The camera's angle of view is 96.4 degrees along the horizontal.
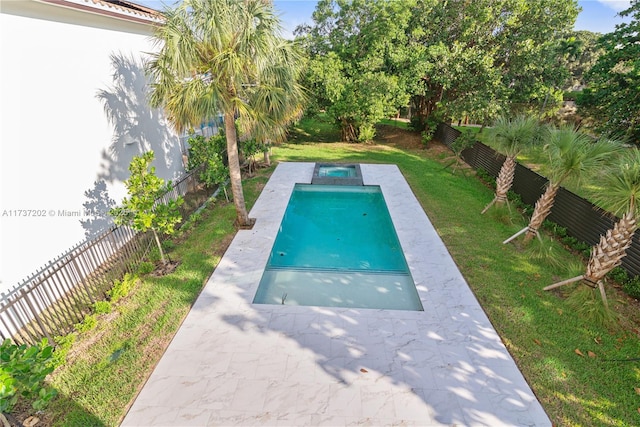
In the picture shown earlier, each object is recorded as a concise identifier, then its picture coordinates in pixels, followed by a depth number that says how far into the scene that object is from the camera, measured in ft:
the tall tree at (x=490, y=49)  55.16
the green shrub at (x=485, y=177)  44.50
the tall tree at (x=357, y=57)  59.21
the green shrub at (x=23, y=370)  9.22
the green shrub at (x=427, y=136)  70.44
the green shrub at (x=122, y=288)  20.79
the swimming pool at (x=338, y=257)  22.68
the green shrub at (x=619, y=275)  22.63
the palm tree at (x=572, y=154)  21.49
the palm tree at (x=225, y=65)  21.07
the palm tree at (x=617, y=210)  17.24
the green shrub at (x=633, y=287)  21.39
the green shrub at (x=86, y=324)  18.12
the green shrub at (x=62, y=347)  15.87
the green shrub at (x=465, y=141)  48.98
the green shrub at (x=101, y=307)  19.44
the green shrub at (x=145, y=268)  23.62
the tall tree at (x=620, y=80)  43.78
